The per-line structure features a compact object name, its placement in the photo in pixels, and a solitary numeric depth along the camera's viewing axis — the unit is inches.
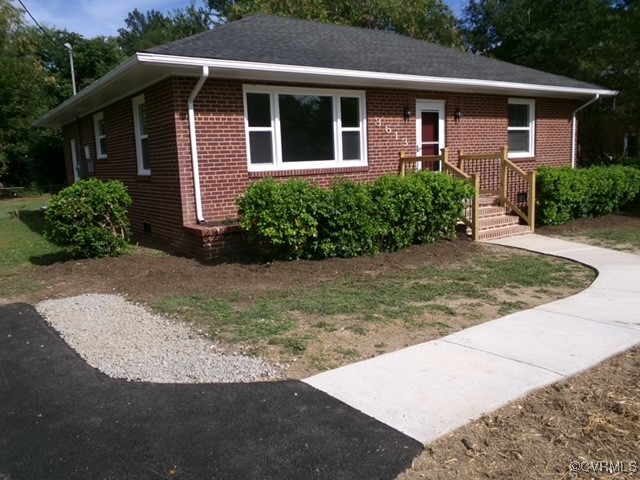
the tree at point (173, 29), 1980.8
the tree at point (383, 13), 1004.6
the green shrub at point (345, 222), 315.3
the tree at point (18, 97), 1074.1
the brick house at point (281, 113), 350.0
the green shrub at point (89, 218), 333.7
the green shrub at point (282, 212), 302.0
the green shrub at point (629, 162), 595.5
